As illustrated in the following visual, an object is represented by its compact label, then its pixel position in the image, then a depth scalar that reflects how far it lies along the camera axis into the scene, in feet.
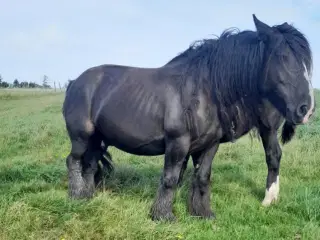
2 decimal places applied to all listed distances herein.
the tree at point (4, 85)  239.46
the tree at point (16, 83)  271.90
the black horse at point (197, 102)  13.33
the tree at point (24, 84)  265.17
